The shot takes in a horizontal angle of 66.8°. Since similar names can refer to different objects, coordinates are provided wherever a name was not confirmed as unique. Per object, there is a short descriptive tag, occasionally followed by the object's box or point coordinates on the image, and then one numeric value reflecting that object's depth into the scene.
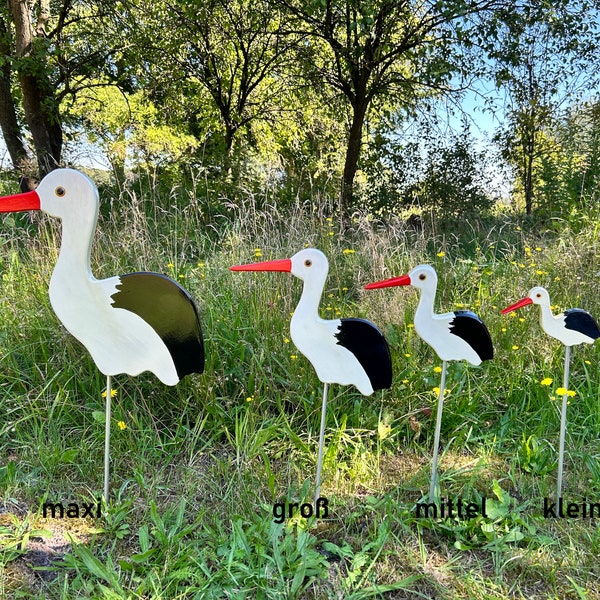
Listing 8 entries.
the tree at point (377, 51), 5.09
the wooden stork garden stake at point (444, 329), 1.76
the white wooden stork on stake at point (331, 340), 1.69
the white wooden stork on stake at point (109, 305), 1.55
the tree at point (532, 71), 5.08
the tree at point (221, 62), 6.13
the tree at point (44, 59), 4.96
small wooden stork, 1.85
